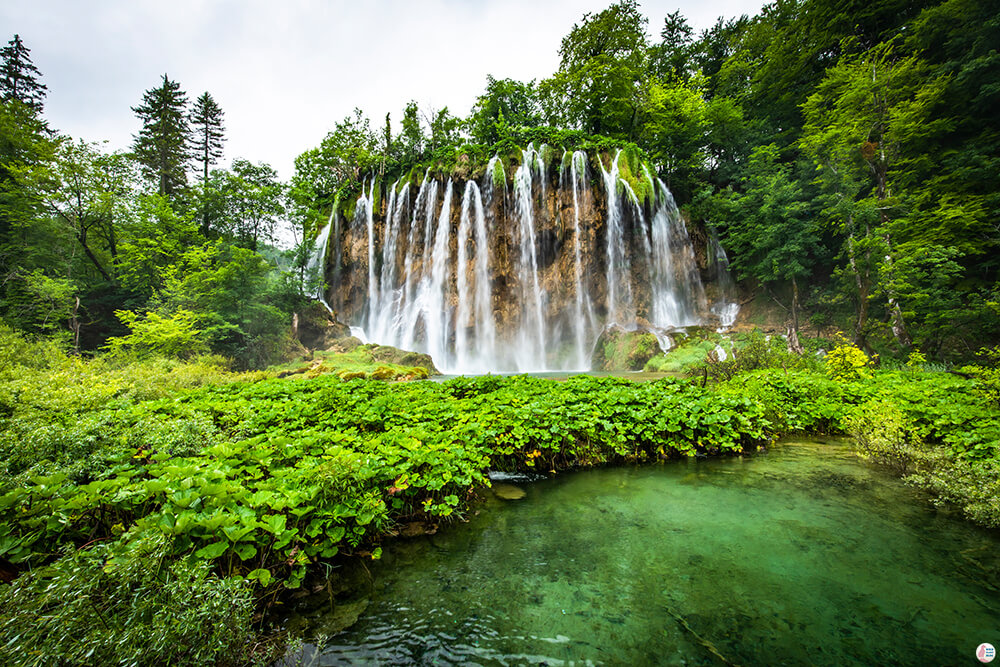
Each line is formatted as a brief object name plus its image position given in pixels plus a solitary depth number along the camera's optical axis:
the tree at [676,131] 20.91
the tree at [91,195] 15.62
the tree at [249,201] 18.64
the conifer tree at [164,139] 21.94
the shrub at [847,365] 6.65
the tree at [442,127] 23.83
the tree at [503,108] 23.94
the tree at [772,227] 16.25
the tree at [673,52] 24.63
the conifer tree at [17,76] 20.48
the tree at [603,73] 22.08
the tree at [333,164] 24.04
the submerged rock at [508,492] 3.51
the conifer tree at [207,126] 25.77
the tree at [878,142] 11.81
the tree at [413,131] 23.67
